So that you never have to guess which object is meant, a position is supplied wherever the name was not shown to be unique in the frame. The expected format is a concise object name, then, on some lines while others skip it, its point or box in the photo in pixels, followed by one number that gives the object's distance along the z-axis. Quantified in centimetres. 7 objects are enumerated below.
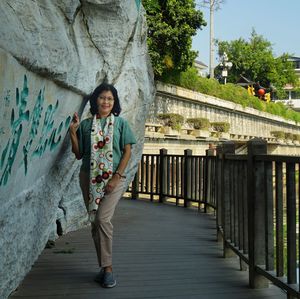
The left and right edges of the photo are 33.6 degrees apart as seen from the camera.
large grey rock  287
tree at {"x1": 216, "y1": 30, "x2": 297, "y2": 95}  5706
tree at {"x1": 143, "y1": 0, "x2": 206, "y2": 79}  2039
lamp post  5136
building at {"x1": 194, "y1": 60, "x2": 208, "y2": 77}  6998
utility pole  4002
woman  407
